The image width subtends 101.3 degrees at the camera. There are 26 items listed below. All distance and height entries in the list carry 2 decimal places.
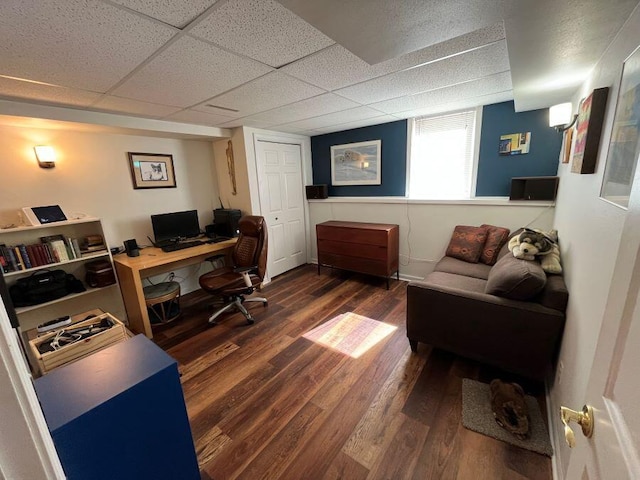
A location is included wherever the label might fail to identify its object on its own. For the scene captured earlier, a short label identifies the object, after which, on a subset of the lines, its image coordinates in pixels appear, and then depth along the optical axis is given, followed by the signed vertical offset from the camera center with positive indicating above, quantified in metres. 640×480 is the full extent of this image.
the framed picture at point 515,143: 2.77 +0.27
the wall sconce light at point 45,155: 2.39 +0.32
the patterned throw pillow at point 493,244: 2.76 -0.77
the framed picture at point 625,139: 0.89 +0.09
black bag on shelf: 2.25 -0.83
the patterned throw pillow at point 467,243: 2.88 -0.78
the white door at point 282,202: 3.73 -0.33
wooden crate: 1.50 -0.94
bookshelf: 2.22 -0.56
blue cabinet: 0.87 -0.80
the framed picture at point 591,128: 1.29 +0.19
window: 3.13 +0.20
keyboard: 2.99 -0.70
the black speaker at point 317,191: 4.24 -0.20
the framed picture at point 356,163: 3.79 +0.20
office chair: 2.73 -0.96
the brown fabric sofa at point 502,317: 1.62 -0.97
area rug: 1.45 -1.47
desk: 2.52 -0.83
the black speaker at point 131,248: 2.82 -0.65
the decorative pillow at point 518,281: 1.65 -0.71
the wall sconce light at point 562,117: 1.98 +0.38
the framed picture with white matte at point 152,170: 3.05 +0.19
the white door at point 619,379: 0.44 -0.41
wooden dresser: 3.38 -0.93
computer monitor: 3.09 -0.49
